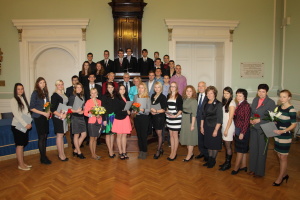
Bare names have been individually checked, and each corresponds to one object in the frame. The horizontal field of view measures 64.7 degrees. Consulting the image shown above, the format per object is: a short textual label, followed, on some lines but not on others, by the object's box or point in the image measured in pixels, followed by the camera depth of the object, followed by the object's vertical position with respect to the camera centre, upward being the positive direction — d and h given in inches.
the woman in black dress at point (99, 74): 254.4 +13.4
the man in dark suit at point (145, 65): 293.9 +27.0
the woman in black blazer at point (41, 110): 180.9 -18.0
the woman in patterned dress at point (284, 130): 145.1 -26.3
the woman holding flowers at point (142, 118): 190.9 -25.7
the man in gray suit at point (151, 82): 241.0 +4.2
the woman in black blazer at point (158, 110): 192.1 -18.9
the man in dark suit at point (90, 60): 290.0 +32.3
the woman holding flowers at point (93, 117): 193.0 -25.2
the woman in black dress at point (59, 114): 187.2 -21.8
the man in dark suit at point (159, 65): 270.6 +24.9
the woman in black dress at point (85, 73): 241.4 +13.8
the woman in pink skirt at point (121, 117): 191.1 -25.1
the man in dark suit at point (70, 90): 218.6 -3.5
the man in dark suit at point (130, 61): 295.6 +32.1
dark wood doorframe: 312.5 +83.0
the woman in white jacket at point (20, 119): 171.8 -24.0
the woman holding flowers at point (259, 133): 157.9 -31.5
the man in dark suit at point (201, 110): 191.8 -18.9
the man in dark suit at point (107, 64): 294.4 +28.2
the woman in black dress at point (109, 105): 191.3 -15.0
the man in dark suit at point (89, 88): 225.7 -1.5
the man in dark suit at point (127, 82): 238.0 +4.6
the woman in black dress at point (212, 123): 172.7 -27.0
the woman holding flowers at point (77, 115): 195.5 -23.8
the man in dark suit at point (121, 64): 293.0 +27.8
